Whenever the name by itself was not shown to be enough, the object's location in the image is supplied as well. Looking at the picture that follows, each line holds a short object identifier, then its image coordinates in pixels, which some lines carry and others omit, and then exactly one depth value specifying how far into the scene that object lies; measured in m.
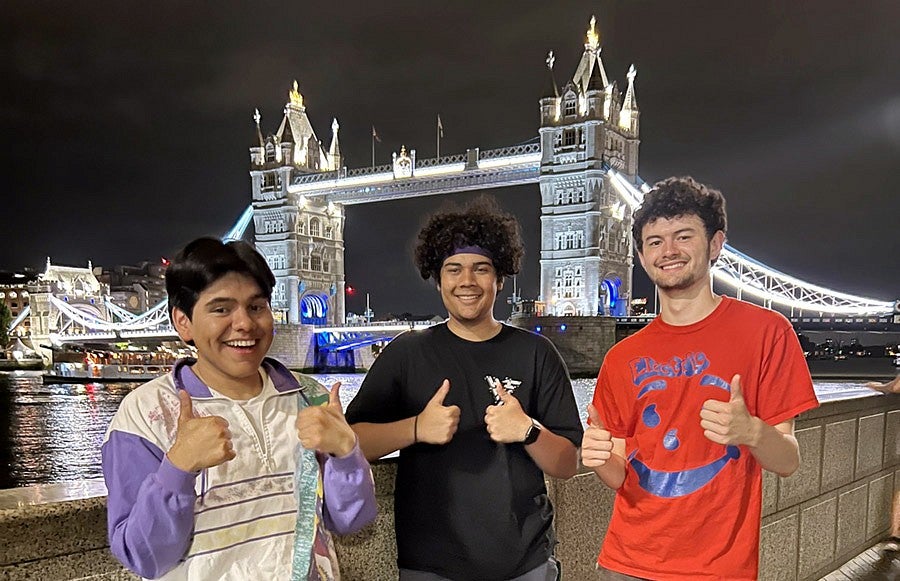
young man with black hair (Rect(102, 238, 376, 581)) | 1.08
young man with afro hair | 1.51
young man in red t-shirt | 1.54
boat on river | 29.67
